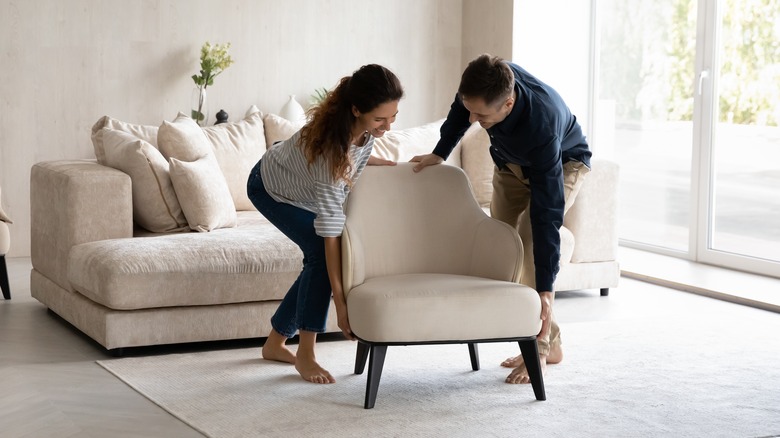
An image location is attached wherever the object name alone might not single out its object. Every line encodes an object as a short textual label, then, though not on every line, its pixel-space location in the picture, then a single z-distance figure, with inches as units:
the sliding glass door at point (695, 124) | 205.9
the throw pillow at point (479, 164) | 192.4
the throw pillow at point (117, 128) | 166.9
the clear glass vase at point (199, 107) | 239.3
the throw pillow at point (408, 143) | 190.9
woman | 116.5
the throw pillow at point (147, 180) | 159.9
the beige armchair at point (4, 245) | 175.0
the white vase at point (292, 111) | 247.9
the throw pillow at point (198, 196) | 162.4
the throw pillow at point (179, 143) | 169.5
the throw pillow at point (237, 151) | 184.5
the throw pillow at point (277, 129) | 193.5
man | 113.6
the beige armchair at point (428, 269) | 114.7
